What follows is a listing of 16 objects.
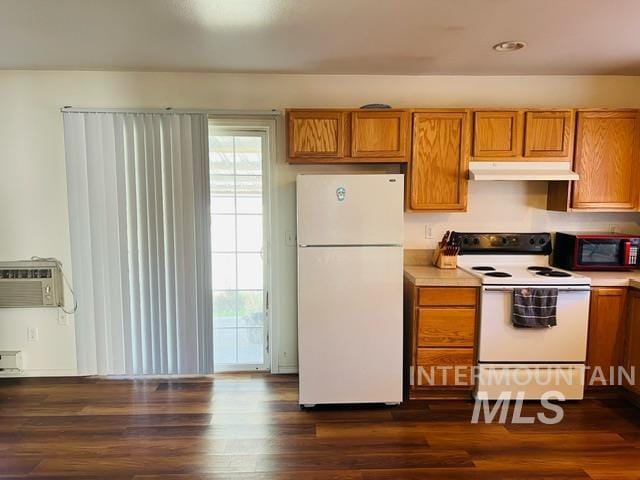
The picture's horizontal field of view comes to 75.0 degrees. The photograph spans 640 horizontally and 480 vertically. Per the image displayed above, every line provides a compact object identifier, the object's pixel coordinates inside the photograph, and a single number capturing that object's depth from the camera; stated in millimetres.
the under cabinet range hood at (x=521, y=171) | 2971
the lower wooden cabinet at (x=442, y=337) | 2863
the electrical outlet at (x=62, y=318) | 3306
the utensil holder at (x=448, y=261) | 3209
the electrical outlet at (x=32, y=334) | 3316
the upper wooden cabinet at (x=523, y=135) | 3035
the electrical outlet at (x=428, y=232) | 3402
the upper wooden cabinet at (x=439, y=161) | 3037
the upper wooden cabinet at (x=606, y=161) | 3043
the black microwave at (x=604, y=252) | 3070
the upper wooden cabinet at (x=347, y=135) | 2998
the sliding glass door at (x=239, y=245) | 3324
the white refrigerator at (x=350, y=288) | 2711
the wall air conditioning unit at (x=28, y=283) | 3230
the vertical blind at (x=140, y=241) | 3129
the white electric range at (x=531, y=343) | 2805
